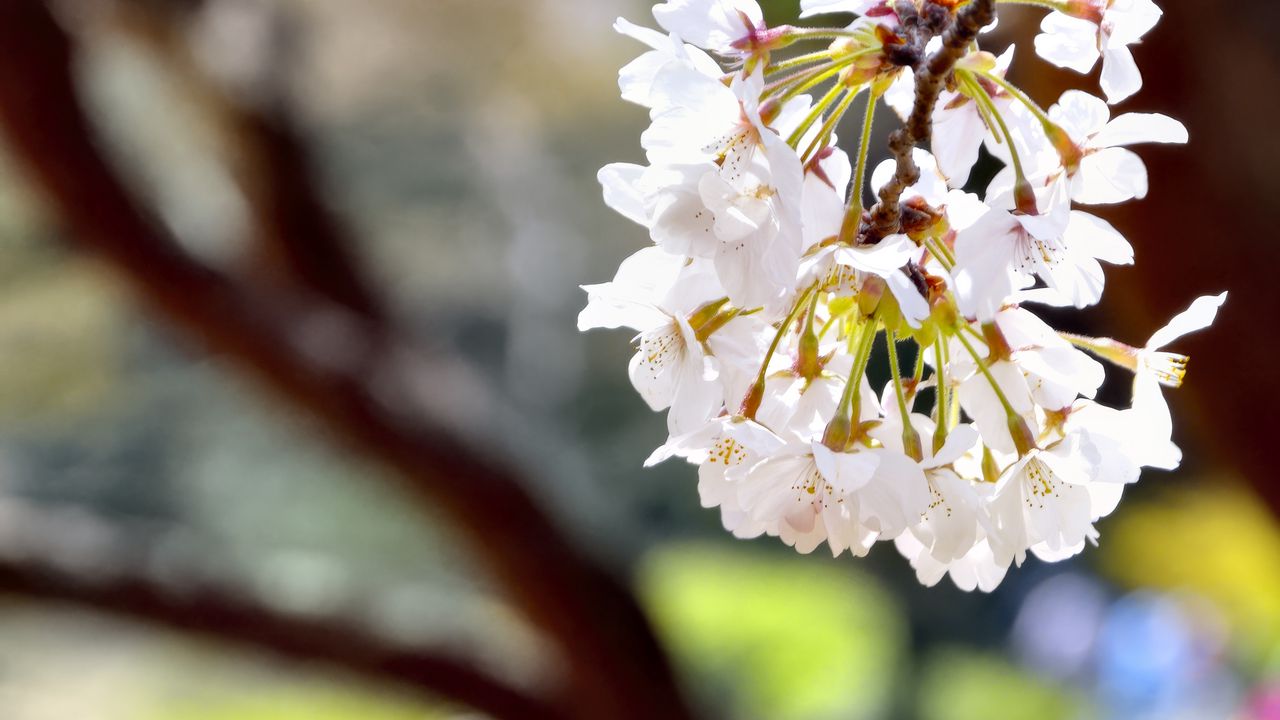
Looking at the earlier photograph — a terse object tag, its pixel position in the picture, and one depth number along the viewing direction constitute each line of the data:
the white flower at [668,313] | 0.84
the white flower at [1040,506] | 0.83
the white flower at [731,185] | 0.80
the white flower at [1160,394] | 0.83
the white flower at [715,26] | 0.82
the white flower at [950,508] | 0.83
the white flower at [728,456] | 0.83
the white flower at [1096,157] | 0.83
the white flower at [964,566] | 0.85
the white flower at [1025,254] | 0.81
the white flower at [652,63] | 0.81
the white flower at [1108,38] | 0.82
